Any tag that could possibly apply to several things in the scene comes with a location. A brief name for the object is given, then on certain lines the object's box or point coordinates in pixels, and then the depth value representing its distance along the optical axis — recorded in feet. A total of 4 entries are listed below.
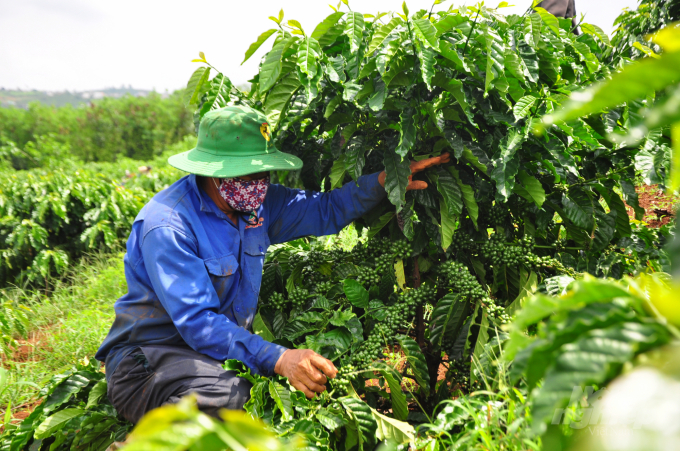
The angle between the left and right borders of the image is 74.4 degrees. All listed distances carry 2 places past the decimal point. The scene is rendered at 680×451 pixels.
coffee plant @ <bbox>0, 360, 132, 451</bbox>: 6.30
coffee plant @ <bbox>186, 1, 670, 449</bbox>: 5.35
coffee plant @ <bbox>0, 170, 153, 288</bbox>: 15.14
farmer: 5.88
